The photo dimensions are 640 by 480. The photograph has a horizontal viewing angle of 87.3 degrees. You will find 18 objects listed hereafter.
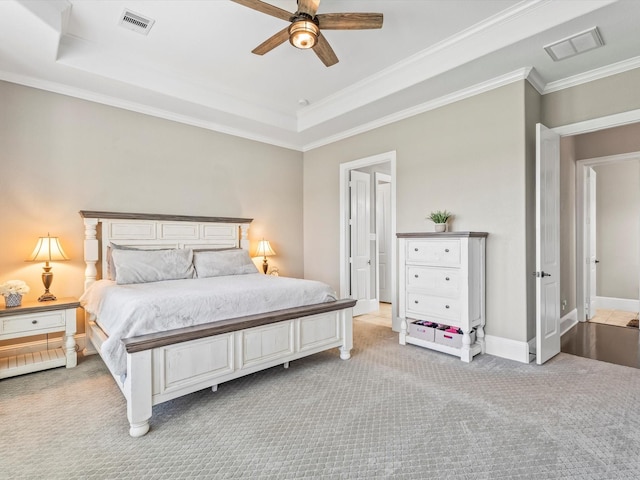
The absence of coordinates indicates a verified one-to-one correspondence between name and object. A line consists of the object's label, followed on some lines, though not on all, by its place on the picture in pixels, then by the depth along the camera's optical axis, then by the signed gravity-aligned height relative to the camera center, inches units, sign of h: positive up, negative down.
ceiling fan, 87.0 +59.1
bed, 85.5 -23.2
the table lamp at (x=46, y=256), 125.9 -5.4
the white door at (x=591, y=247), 194.2 -5.7
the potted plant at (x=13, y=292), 114.5 -17.1
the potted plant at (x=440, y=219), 142.9 +8.5
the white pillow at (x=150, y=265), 130.0 -9.9
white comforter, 86.7 -19.1
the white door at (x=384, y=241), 250.1 -1.5
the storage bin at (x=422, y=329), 141.1 -39.0
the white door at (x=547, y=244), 122.3 -2.4
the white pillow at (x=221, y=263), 151.0 -10.7
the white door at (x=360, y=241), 205.8 -1.1
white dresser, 129.3 -21.3
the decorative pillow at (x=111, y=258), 139.3 -7.2
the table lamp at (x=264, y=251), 194.5 -6.5
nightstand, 112.4 -30.2
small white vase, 114.7 -19.9
